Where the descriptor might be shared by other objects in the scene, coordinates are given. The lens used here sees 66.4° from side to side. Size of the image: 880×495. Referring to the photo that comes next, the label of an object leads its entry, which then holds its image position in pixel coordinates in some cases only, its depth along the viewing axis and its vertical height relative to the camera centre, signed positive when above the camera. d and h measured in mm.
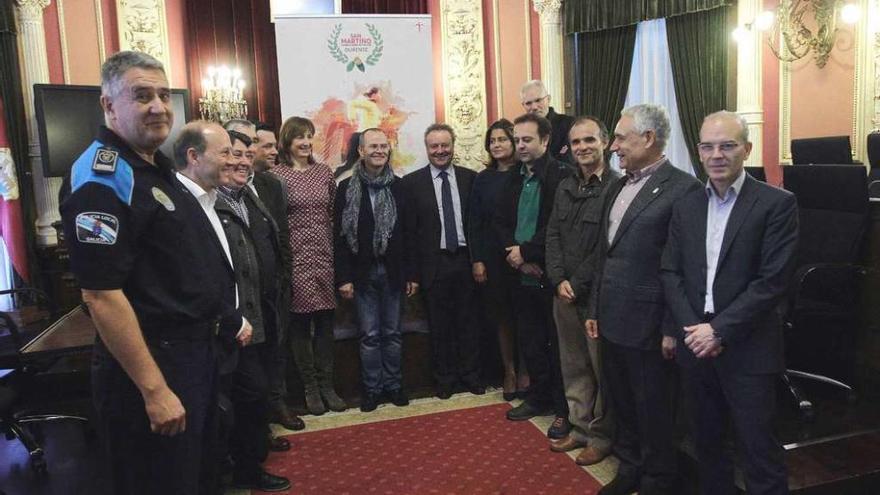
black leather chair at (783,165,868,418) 3025 -472
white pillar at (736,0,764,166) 5008 +596
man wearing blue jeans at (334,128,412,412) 3557 -409
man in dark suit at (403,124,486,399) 3699 -365
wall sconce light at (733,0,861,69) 4648 +927
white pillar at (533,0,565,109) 6316 +1123
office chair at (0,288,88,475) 3000 -919
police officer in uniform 1465 -225
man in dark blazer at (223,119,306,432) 2994 -187
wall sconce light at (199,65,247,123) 5691 +747
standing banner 5277 +817
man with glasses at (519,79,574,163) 4004 +355
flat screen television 4934 +537
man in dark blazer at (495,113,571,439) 3281 -404
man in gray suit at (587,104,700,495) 2402 -429
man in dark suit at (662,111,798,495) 2006 -414
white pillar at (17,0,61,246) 5207 +897
